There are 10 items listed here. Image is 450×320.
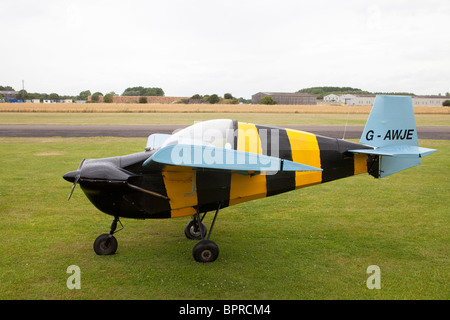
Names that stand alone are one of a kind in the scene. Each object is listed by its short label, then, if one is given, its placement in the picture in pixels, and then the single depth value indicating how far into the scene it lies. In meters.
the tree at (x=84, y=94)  145.26
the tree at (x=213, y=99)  87.06
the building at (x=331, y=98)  111.44
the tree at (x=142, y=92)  124.81
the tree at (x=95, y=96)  125.20
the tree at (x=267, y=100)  91.59
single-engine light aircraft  5.58
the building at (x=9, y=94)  129.12
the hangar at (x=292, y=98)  95.69
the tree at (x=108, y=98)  113.74
